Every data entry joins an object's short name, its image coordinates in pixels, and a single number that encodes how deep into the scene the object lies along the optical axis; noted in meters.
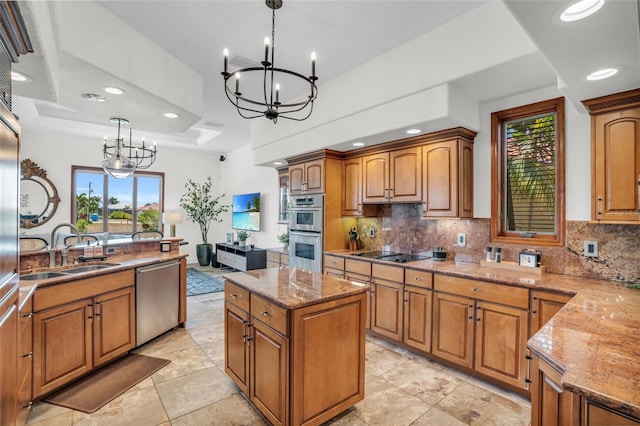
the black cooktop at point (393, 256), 3.59
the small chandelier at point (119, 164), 4.45
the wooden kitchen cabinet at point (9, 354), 1.29
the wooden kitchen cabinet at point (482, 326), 2.46
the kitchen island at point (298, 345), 1.88
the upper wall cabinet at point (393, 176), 3.52
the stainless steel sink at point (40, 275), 2.66
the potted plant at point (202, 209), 8.07
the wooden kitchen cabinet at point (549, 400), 1.17
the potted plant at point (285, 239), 5.86
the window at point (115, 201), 6.93
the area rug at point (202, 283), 5.67
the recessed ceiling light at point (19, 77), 2.06
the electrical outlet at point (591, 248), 2.59
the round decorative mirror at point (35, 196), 6.22
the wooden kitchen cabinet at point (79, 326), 2.35
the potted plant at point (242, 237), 7.31
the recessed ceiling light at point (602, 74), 1.88
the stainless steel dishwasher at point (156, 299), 3.24
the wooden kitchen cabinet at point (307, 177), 4.31
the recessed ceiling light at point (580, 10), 1.27
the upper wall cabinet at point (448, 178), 3.17
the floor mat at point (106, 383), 2.41
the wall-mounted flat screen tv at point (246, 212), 7.15
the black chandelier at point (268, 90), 2.00
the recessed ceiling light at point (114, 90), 2.75
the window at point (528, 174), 2.87
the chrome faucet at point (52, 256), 2.95
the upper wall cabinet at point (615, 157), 2.17
